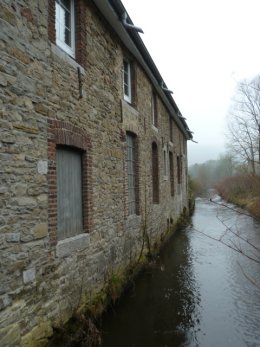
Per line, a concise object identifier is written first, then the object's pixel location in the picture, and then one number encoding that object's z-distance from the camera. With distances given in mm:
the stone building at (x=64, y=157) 3824
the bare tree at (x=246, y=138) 28312
